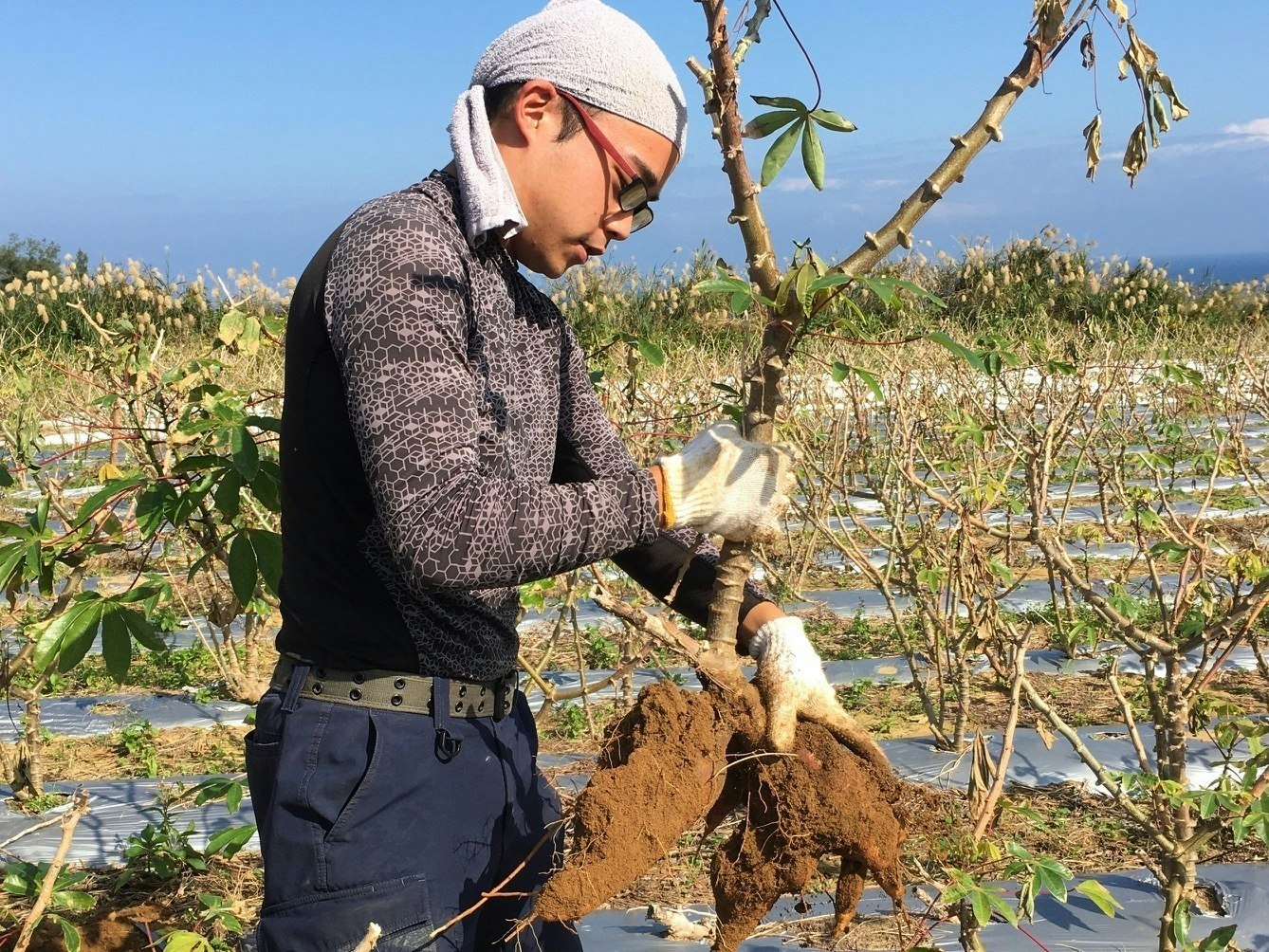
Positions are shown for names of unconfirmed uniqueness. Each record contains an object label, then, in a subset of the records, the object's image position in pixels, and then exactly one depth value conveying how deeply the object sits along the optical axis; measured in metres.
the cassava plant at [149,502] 1.87
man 1.22
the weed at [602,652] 4.79
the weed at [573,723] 3.93
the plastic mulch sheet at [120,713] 4.07
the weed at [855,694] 4.16
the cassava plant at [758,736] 1.39
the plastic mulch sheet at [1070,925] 2.48
